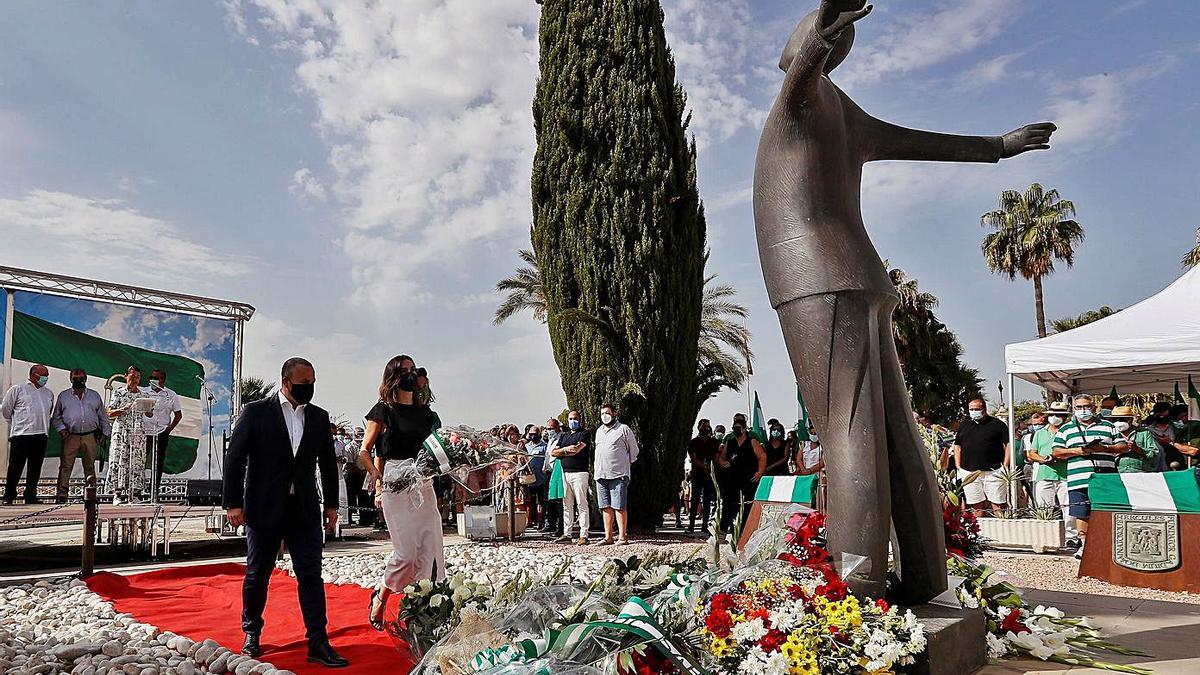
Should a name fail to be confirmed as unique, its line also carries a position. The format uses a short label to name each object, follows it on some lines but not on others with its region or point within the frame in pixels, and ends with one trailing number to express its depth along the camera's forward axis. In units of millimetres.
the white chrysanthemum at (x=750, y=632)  3053
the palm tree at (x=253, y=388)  31778
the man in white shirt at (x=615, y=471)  11711
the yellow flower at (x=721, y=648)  3057
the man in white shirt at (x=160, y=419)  11702
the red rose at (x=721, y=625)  3088
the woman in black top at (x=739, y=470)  12977
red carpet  4898
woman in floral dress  10945
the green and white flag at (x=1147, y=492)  7195
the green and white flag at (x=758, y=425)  15523
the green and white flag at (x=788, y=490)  8039
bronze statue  3588
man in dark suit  4770
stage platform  9211
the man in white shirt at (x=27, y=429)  11531
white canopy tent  10562
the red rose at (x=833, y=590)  3242
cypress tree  13273
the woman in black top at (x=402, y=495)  5258
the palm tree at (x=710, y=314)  26781
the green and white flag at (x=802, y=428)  14534
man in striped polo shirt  9664
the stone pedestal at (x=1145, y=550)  6934
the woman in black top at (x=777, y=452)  13764
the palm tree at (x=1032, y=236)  37031
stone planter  10547
